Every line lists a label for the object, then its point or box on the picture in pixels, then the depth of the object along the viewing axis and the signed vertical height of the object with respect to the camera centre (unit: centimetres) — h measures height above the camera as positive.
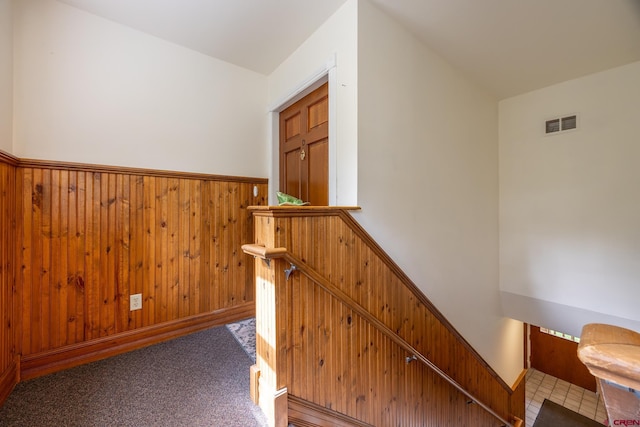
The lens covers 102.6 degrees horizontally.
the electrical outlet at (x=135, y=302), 191 -65
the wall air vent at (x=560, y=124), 273 +100
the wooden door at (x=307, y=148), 212 +61
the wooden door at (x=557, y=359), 445 -264
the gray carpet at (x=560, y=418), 384 -310
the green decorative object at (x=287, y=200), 150 +9
